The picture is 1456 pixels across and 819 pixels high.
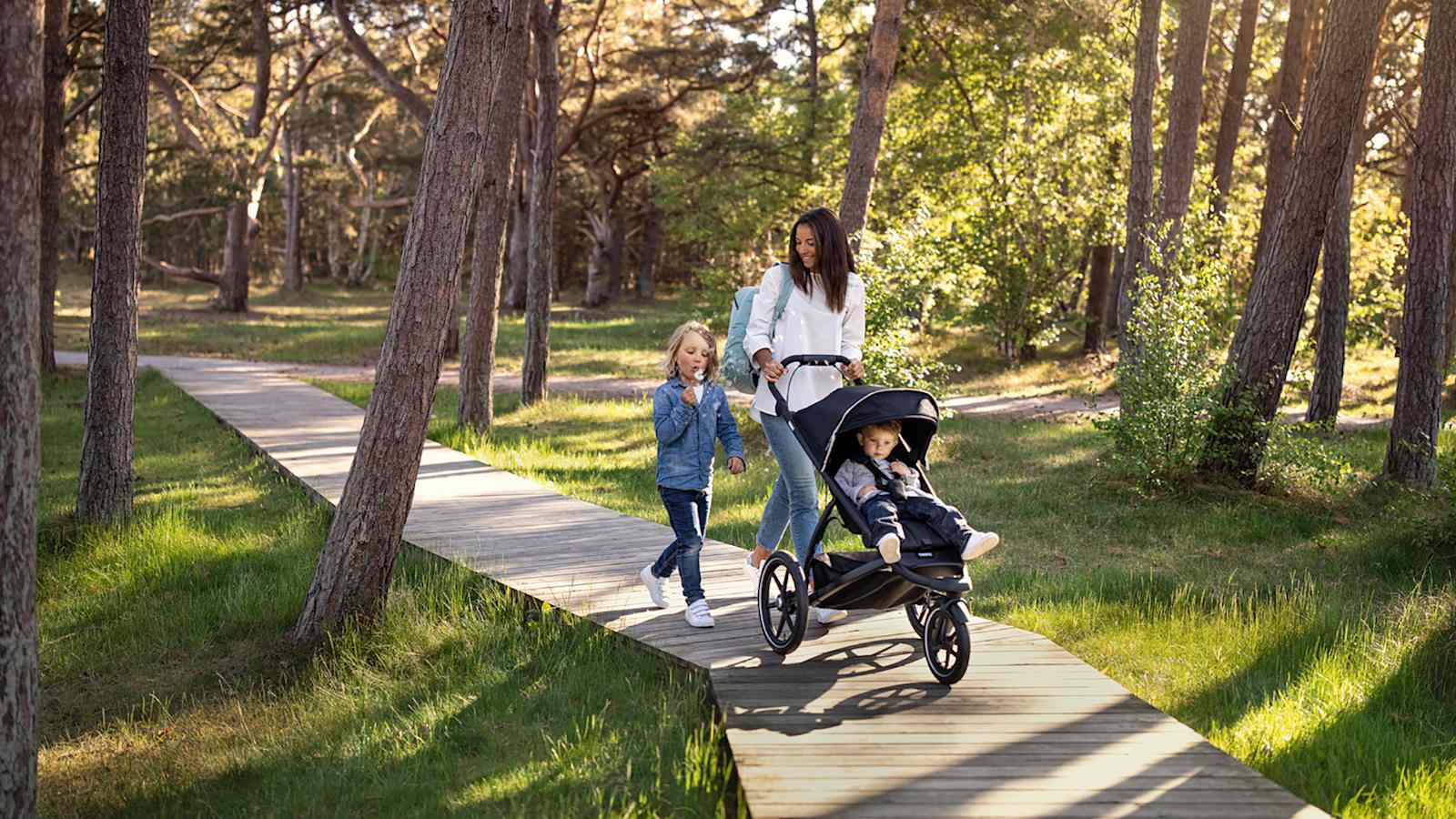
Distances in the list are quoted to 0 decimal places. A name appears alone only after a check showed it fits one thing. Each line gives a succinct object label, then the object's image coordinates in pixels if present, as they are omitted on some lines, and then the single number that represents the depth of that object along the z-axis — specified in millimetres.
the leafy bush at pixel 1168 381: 10938
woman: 6215
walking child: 6129
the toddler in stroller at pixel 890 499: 5230
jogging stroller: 5312
